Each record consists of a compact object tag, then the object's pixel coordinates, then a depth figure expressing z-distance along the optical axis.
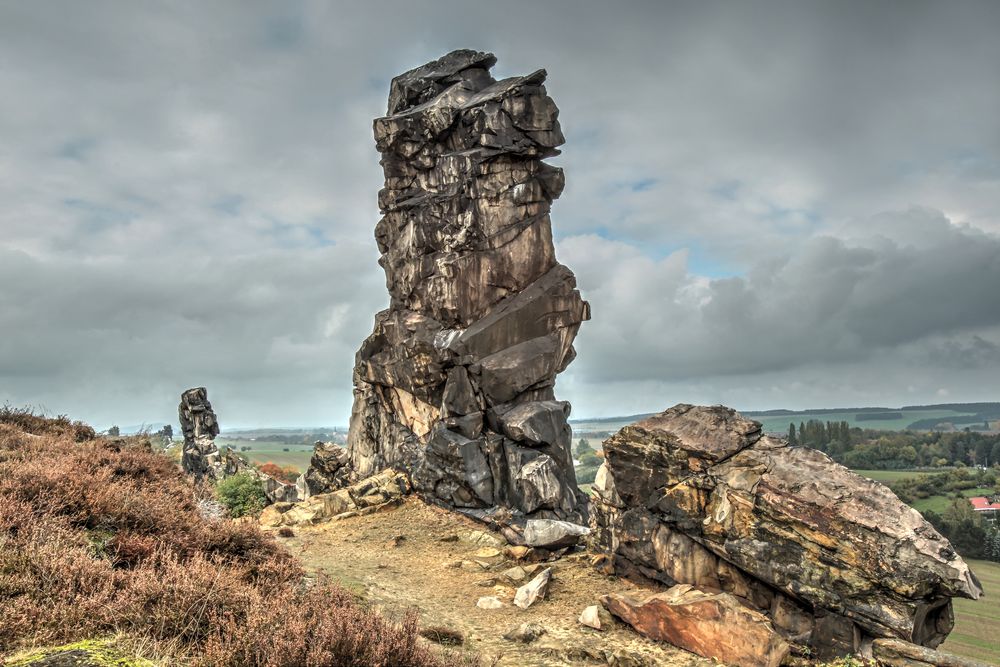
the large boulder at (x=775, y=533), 12.25
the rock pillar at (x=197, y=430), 55.69
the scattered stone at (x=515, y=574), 19.05
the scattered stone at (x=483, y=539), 24.88
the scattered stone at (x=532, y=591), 16.66
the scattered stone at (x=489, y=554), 22.78
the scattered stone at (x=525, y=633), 13.60
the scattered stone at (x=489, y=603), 16.66
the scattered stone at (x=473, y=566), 21.44
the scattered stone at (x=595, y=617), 14.65
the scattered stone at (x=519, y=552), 21.89
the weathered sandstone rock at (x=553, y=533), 21.58
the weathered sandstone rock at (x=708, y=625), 12.38
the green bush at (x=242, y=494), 40.22
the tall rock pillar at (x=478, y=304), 29.88
